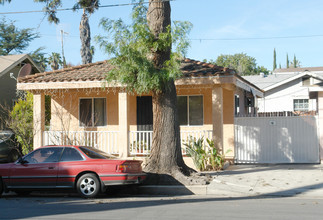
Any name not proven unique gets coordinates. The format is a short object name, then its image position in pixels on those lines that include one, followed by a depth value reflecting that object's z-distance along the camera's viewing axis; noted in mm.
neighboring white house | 29156
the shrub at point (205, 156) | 14082
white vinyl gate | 15141
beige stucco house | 14586
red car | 10492
